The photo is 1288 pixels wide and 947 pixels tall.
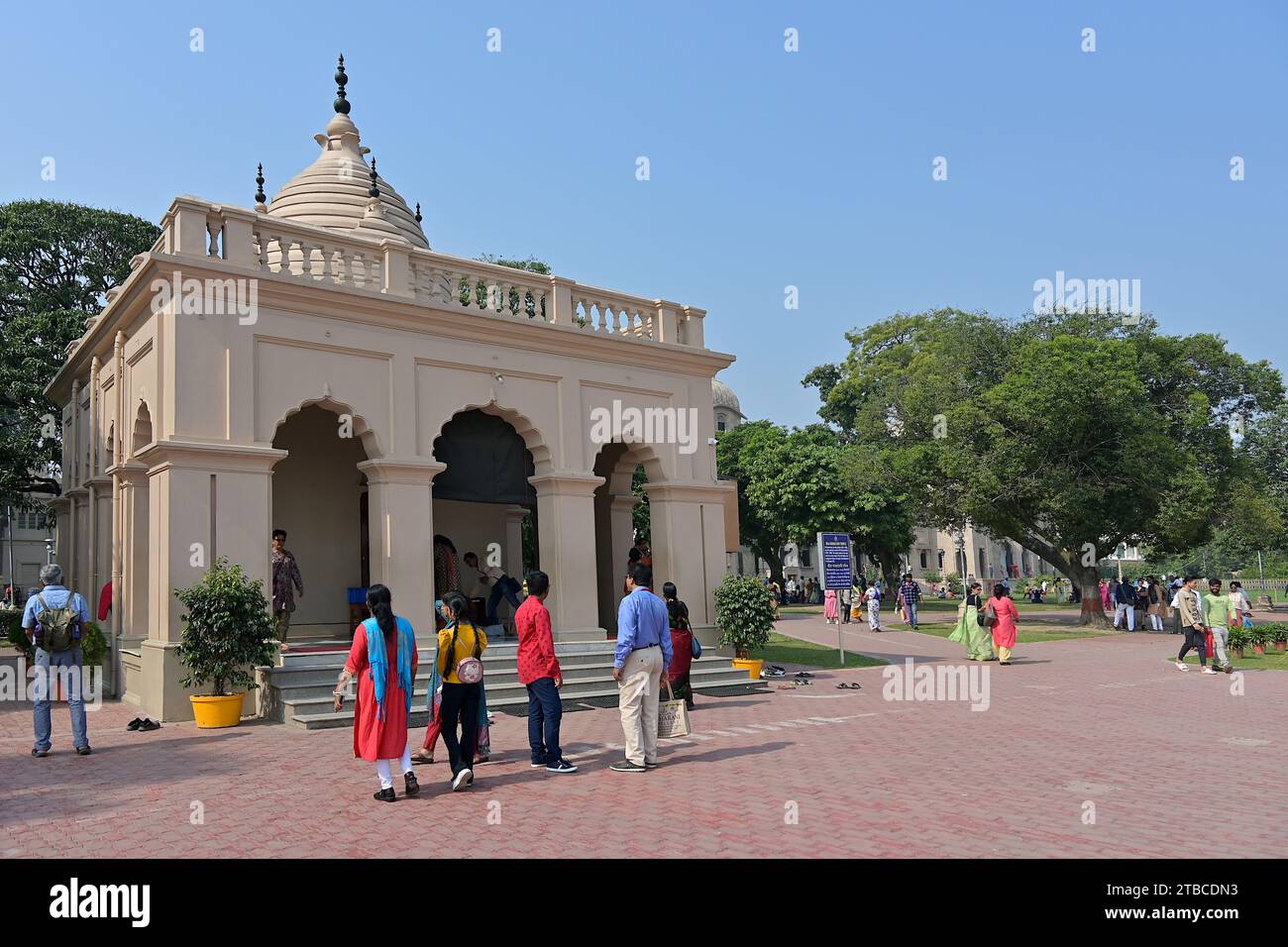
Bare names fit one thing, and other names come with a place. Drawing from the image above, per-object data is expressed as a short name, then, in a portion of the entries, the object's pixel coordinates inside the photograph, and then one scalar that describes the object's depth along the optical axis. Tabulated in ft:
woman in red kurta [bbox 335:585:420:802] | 24.82
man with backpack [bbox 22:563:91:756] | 32.96
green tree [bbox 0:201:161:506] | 92.38
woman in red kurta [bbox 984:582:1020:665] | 66.54
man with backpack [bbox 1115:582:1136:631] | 106.63
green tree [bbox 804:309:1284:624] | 102.73
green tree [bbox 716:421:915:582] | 156.97
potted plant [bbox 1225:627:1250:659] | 67.10
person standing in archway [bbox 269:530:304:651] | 43.98
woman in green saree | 68.80
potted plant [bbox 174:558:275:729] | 37.22
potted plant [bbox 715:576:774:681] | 54.19
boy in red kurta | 29.30
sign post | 63.10
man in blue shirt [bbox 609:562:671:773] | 29.86
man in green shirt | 58.85
